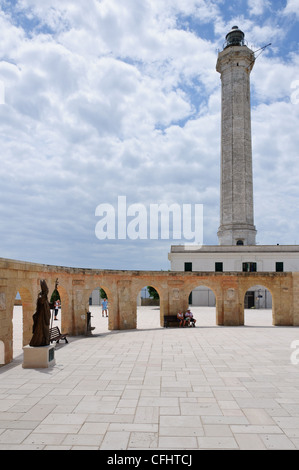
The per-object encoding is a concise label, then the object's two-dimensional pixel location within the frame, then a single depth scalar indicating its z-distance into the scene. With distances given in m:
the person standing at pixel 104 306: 28.03
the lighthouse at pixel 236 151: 37.47
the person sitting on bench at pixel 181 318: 20.00
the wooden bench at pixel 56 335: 14.06
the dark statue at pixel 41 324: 10.61
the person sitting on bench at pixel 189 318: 20.08
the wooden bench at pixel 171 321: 20.17
